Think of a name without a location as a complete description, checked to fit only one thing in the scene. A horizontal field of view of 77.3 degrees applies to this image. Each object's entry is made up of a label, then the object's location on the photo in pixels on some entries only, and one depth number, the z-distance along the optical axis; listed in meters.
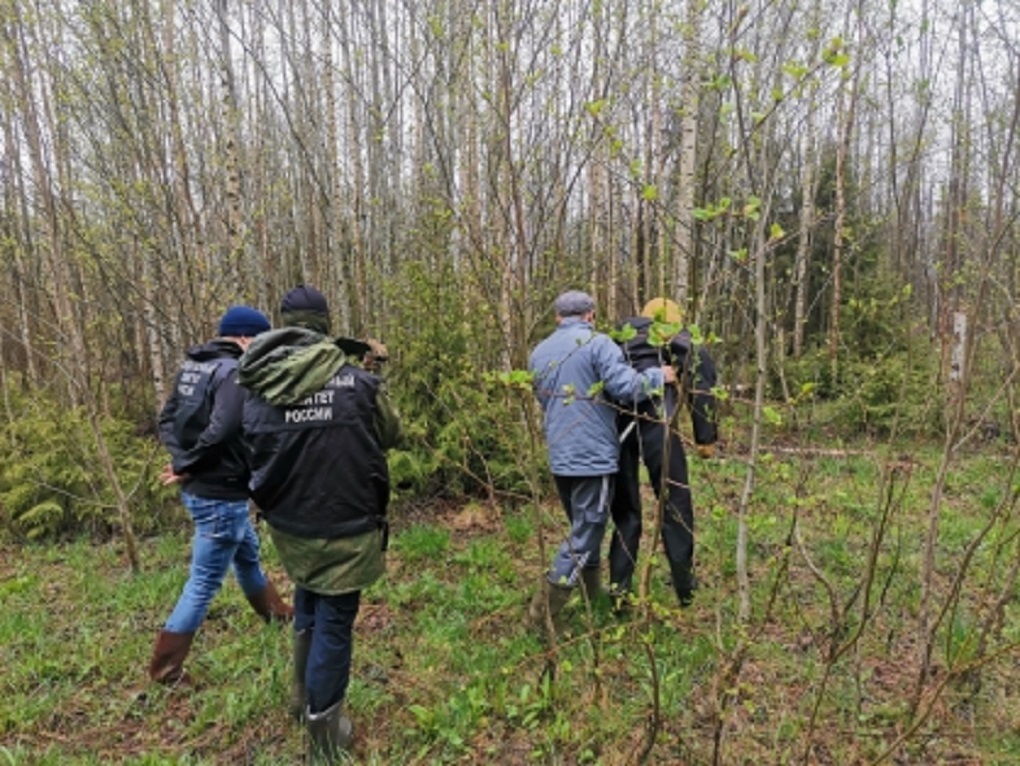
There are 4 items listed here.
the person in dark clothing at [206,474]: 3.34
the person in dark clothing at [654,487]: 3.74
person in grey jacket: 3.50
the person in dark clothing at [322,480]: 2.68
